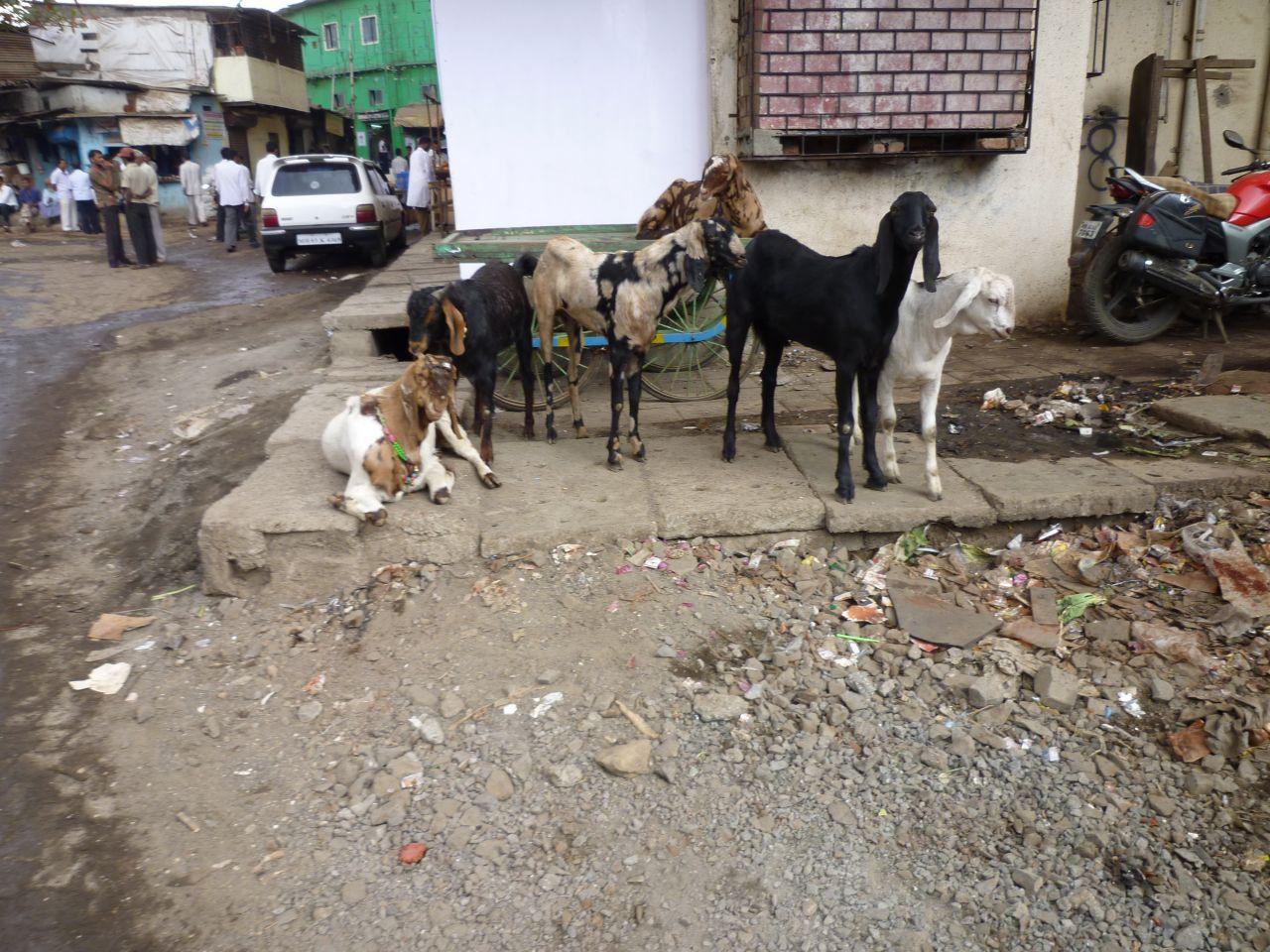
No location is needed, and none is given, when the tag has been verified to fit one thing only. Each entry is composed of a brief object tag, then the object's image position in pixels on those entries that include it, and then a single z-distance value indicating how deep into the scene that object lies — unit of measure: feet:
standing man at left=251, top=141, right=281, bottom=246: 51.69
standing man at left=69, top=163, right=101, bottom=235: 69.67
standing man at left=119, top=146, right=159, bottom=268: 45.68
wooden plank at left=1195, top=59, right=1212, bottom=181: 30.55
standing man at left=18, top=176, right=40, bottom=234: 73.36
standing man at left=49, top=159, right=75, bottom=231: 70.87
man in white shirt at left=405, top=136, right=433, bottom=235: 54.54
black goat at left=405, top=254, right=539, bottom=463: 15.24
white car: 44.93
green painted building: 117.39
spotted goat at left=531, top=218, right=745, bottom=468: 14.89
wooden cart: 20.29
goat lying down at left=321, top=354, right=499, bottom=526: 13.89
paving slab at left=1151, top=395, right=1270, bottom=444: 16.70
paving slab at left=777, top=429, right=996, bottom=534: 14.34
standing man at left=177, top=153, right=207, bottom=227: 72.38
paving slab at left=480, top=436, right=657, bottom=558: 14.10
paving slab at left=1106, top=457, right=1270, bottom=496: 15.05
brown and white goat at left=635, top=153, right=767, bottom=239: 20.11
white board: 24.48
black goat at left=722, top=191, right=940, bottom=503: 13.10
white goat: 13.17
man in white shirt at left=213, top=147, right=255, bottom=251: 56.85
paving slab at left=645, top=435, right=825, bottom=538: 14.44
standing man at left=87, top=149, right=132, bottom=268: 45.96
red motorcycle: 23.61
